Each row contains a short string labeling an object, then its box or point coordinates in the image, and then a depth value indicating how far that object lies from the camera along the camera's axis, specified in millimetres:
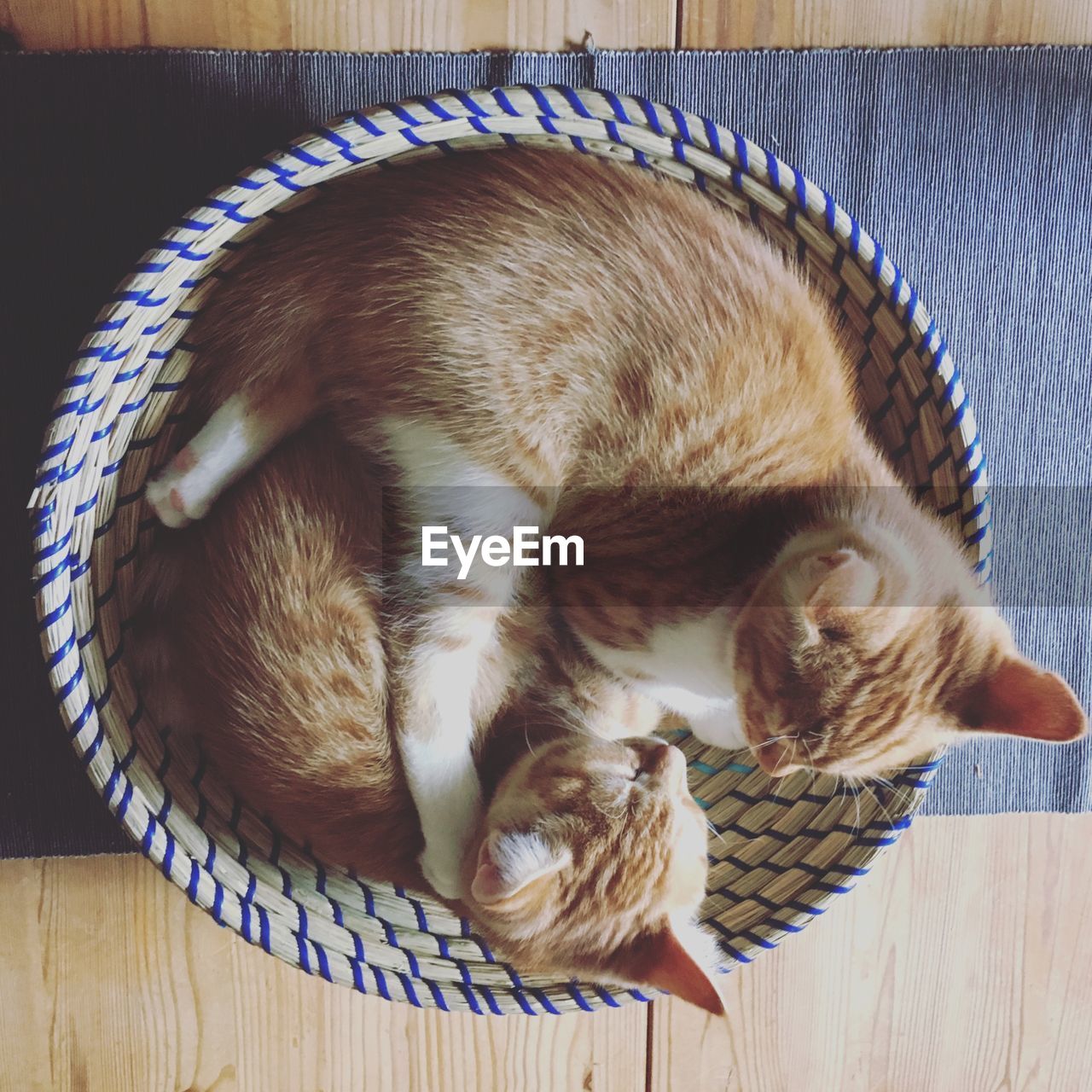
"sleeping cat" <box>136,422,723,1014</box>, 505
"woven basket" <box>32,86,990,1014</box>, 464
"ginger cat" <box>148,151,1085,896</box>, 488
